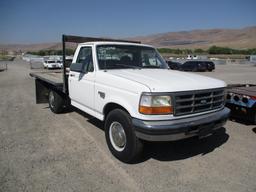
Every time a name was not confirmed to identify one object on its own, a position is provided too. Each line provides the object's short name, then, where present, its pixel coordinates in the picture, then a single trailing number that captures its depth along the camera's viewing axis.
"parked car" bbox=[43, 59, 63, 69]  32.06
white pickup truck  3.40
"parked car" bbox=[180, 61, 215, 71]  30.38
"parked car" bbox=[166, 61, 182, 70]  29.57
